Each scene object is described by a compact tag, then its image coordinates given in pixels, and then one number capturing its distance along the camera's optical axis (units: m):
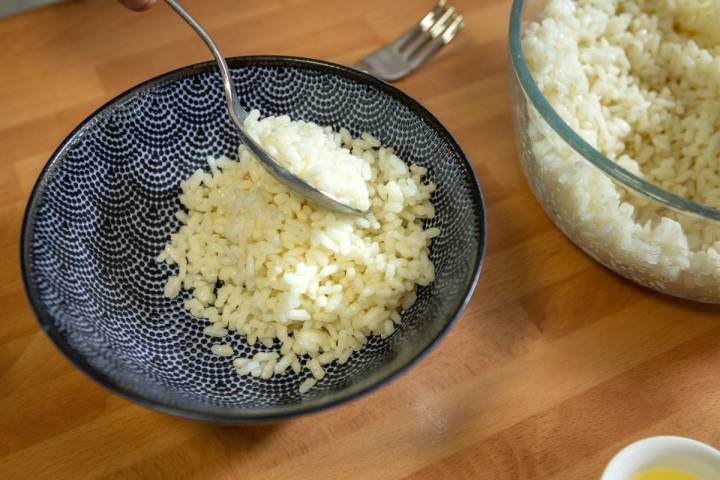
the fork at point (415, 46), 0.54
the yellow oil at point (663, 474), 0.40
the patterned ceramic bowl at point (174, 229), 0.41
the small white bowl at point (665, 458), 0.39
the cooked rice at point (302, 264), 0.44
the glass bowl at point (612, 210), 0.42
